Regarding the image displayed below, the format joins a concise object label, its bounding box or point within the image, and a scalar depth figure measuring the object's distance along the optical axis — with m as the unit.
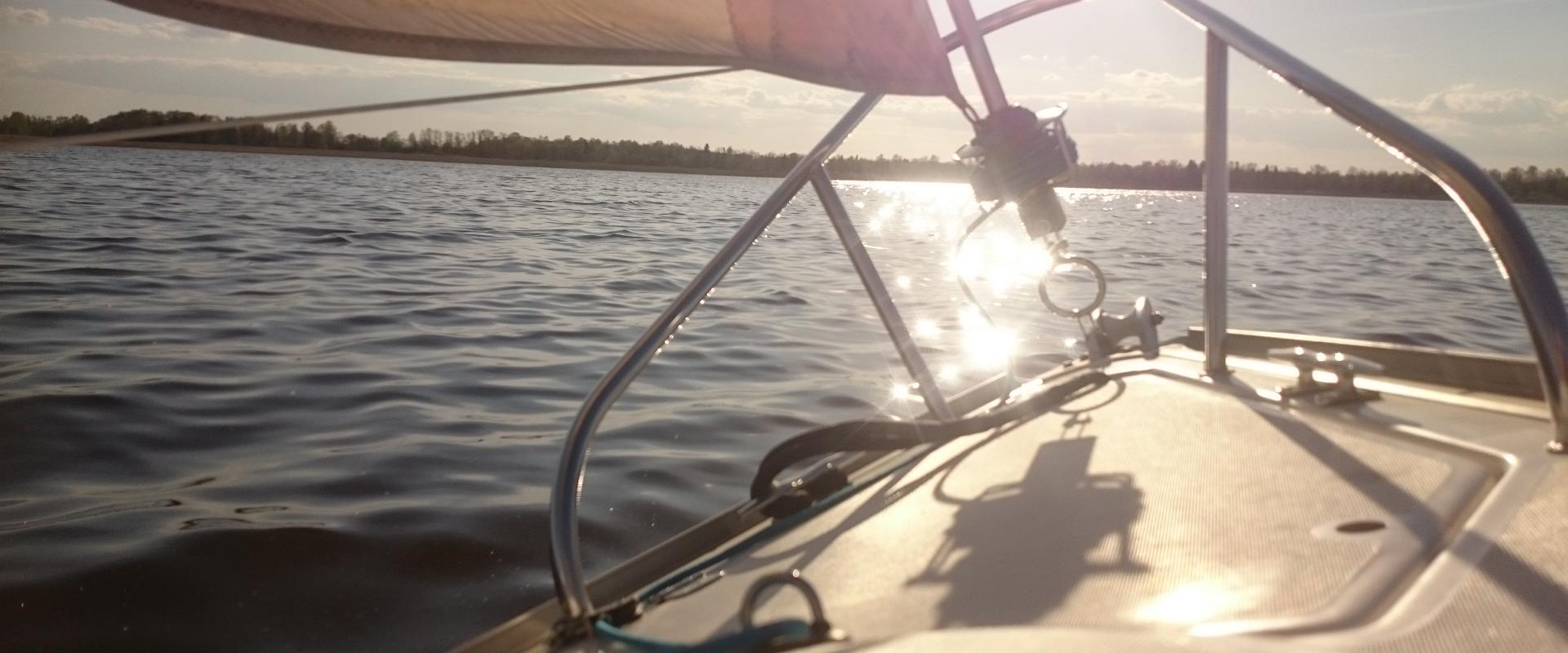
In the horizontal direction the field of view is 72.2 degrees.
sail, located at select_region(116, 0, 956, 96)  1.20
